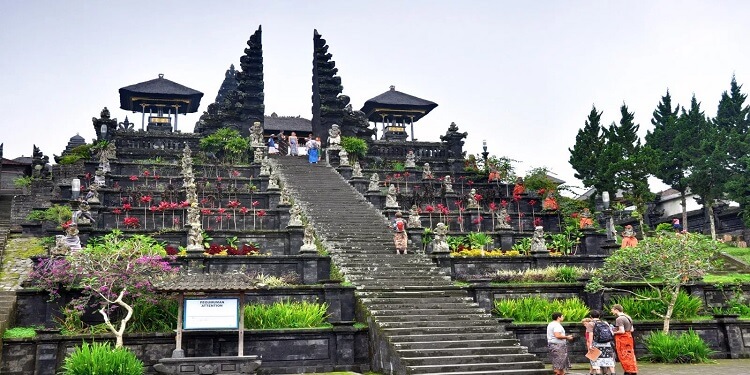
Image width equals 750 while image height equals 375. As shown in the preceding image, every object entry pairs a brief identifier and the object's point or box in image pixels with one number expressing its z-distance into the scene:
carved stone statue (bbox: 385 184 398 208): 23.78
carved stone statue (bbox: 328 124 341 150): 34.81
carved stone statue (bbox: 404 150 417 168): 34.42
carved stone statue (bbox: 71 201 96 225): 19.64
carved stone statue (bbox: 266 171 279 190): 25.80
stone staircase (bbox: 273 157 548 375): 13.73
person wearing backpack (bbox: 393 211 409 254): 19.79
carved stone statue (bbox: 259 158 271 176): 28.41
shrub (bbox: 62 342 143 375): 12.36
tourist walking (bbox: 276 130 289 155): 37.25
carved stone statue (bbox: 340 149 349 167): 31.25
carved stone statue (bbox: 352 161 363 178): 28.63
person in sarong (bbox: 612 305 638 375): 12.99
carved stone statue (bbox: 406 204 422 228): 21.19
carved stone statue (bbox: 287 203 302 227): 20.78
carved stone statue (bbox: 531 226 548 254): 20.34
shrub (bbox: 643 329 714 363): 15.23
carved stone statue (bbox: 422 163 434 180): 31.75
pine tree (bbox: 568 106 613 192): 32.62
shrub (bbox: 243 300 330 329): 15.28
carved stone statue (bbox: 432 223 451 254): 19.25
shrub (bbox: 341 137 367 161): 35.62
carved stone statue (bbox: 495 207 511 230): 23.16
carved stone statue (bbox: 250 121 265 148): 33.66
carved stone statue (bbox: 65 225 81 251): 17.00
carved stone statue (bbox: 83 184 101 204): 22.73
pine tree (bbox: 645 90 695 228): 34.88
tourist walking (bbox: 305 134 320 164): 33.53
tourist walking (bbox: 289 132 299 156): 35.81
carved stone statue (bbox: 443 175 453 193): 28.92
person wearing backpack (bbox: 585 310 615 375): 12.55
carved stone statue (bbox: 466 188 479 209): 26.03
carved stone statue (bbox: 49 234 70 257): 15.37
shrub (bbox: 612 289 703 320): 17.28
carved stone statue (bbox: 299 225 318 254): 18.28
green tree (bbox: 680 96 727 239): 32.78
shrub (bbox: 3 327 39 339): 13.85
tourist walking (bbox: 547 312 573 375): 12.92
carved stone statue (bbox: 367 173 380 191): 26.01
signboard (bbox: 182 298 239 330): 13.92
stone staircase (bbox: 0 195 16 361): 14.32
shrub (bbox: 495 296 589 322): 16.55
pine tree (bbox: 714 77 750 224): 30.16
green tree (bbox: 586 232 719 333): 16.50
